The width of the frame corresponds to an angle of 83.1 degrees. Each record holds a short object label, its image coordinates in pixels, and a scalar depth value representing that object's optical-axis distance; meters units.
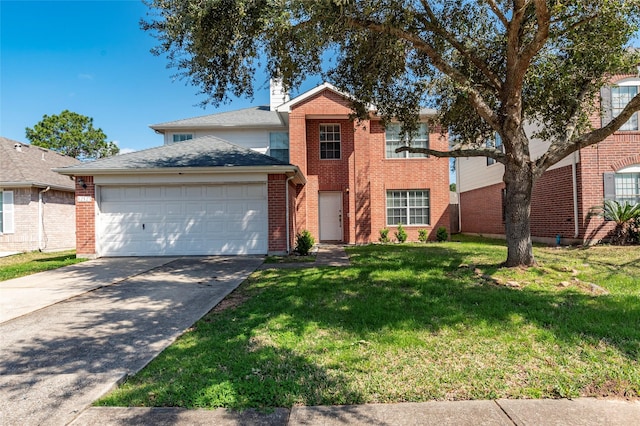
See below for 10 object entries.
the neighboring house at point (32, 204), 15.36
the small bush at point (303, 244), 11.81
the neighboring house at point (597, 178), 12.45
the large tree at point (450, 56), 6.73
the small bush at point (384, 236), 16.20
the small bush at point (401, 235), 16.20
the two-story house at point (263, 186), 11.77
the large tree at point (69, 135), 36.88
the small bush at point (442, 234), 16.16
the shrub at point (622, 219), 11.87
